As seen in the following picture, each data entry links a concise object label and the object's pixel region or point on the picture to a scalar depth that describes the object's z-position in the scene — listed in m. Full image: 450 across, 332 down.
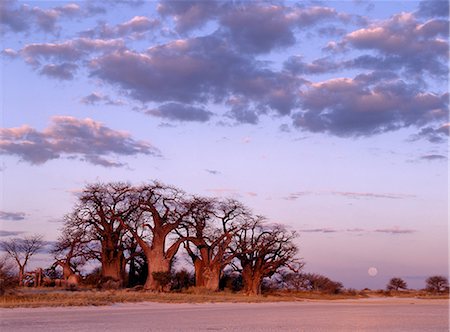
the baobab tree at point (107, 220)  47.66
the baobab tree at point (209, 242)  49.22
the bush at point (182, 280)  51.72
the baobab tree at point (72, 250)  47.00
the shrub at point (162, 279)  46.06
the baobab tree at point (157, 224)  47.94
